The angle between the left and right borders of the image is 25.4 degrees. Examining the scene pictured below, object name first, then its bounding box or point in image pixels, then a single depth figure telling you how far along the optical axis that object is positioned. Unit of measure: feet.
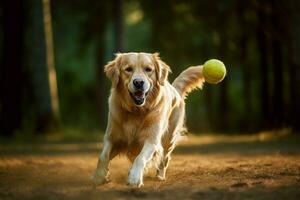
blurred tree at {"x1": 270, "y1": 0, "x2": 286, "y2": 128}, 77.81
